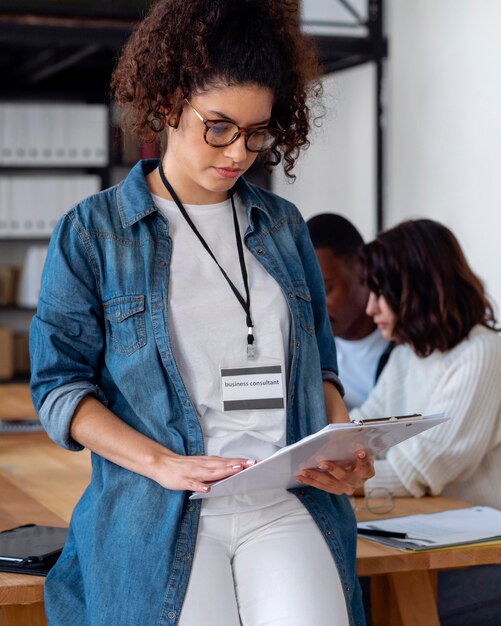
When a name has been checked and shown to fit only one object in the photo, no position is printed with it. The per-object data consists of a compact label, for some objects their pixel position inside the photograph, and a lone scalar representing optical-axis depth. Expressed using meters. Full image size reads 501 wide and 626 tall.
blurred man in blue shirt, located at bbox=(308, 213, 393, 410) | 2.96
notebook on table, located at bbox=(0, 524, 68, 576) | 1.72
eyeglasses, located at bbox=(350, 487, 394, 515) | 2.19
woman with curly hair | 1.46
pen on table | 1.91
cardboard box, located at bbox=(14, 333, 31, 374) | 6.26
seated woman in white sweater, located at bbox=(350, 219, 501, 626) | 2.25
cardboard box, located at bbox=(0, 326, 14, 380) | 6.09
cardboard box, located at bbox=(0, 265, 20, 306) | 6.25
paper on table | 1.88
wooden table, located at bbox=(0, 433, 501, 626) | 1.73
